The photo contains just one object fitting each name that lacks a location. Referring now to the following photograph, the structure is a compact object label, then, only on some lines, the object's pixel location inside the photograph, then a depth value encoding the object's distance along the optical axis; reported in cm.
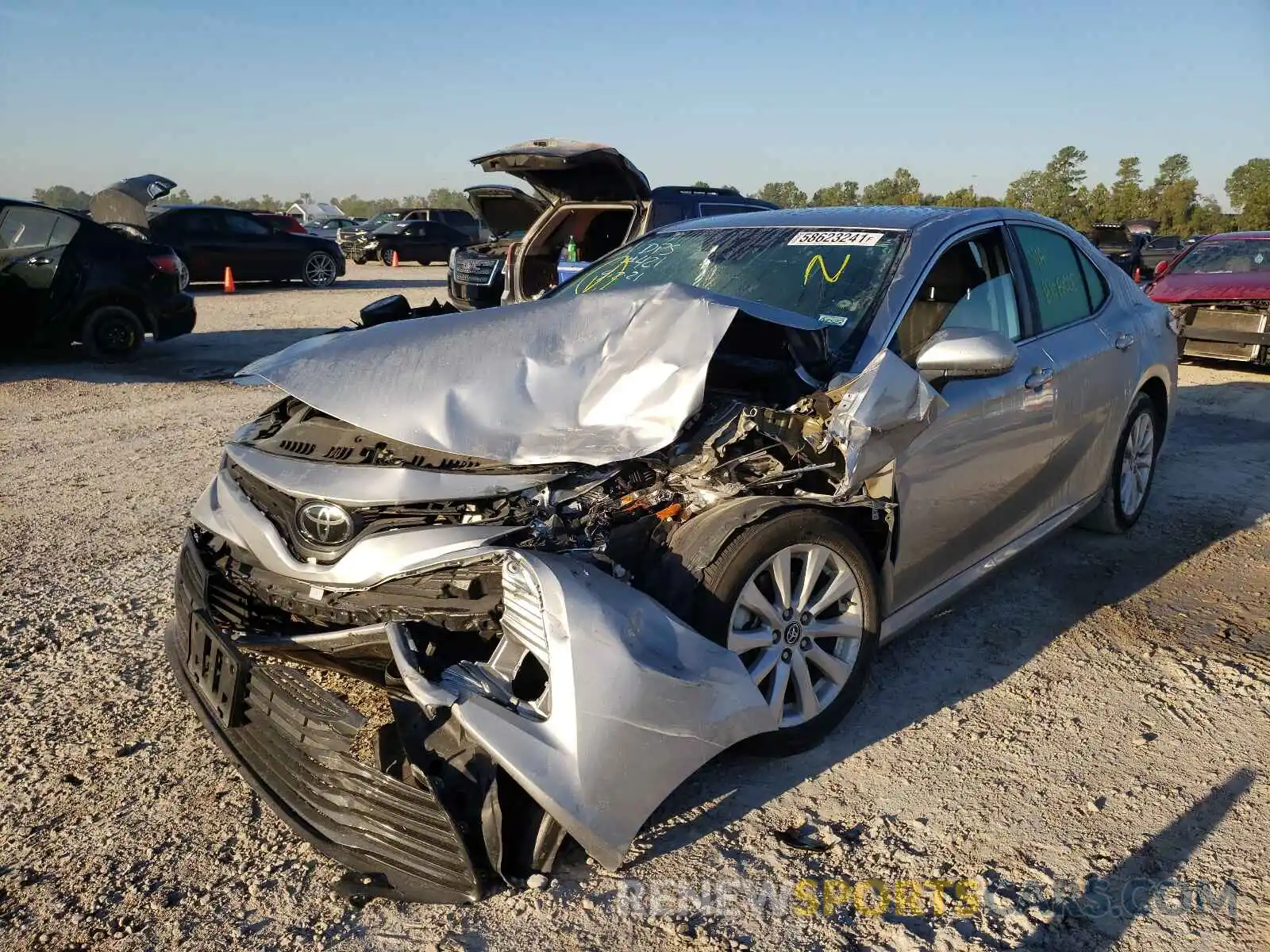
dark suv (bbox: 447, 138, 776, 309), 755
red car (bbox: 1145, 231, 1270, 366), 1066
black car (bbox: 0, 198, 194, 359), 959
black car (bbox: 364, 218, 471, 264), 2592
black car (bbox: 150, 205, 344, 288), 1772
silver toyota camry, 245
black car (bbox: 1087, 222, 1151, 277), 1822
